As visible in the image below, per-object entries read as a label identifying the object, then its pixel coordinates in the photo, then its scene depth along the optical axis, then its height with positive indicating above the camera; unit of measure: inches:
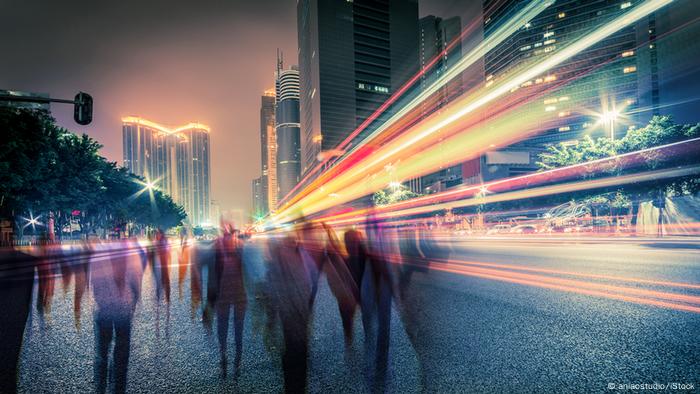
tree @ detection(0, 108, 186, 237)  800.3 +162.9
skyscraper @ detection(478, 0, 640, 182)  4488.2 +2009.1
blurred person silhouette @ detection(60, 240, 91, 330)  257.8 -77.6
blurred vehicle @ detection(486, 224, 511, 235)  1507.1 -106.6
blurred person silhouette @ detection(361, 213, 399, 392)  127.4 -66.9
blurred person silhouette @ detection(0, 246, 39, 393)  131.3 -66.4
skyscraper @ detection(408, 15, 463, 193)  4207.7 +534.0
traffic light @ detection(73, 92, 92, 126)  430.0 +151.0
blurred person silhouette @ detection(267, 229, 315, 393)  125.7 -68.2
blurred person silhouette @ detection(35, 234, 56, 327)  253.1 -75.9
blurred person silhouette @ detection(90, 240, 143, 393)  131.2 -67.0
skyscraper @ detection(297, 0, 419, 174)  5132.9 +2715.9
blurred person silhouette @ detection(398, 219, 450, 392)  127.5 -66.8
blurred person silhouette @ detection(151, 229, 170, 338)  209.8 -75.0
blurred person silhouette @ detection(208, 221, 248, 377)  155.5 -70.3
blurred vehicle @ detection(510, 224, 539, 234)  1417.4 -101.2
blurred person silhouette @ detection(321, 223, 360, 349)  192.9 -70.8
